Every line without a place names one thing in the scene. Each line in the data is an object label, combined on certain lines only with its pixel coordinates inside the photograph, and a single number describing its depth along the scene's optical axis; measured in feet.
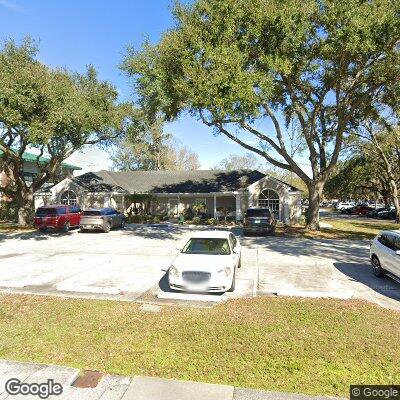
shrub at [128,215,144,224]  101.19
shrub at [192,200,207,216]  105.81
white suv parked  32.66
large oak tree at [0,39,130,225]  54.13
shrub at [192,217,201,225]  98.25
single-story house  100.89
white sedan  28.81
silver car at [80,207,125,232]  75.87
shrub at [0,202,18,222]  109.60
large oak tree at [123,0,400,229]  49.19
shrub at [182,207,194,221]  108.17
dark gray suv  70.08
